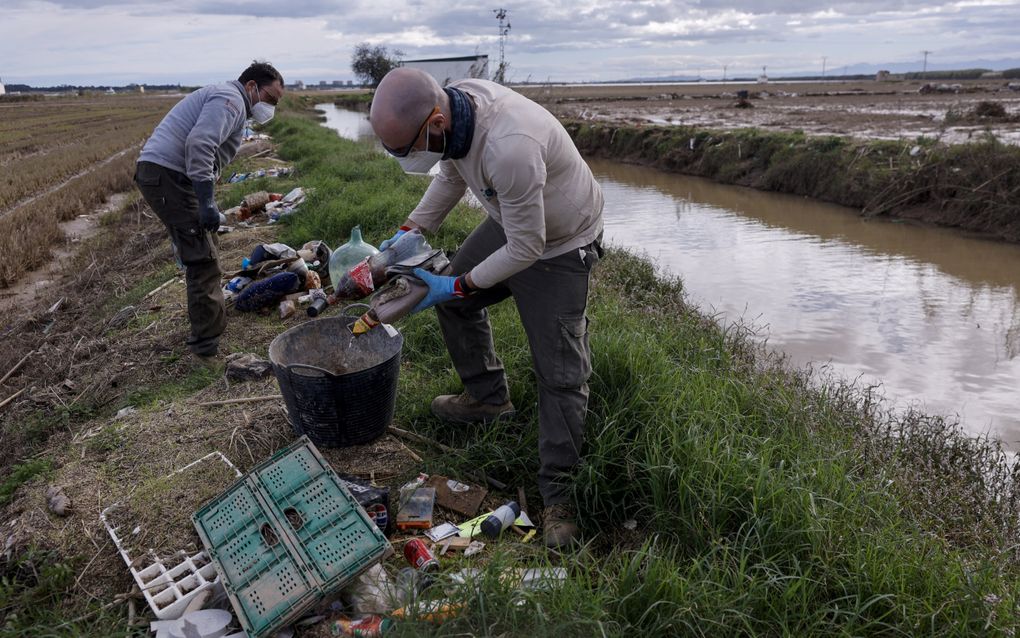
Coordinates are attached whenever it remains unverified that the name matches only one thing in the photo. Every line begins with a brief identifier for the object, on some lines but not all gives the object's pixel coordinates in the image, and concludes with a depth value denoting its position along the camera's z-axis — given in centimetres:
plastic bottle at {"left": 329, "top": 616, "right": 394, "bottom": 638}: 202
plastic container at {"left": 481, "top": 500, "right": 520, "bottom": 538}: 262
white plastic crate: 222
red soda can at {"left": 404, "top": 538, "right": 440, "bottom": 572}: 235
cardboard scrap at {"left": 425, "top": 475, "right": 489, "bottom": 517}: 281
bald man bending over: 225
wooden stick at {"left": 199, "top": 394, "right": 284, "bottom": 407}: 356
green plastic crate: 213
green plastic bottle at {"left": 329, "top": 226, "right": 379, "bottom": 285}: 468
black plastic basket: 290
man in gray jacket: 393
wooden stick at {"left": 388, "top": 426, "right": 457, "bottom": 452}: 328
